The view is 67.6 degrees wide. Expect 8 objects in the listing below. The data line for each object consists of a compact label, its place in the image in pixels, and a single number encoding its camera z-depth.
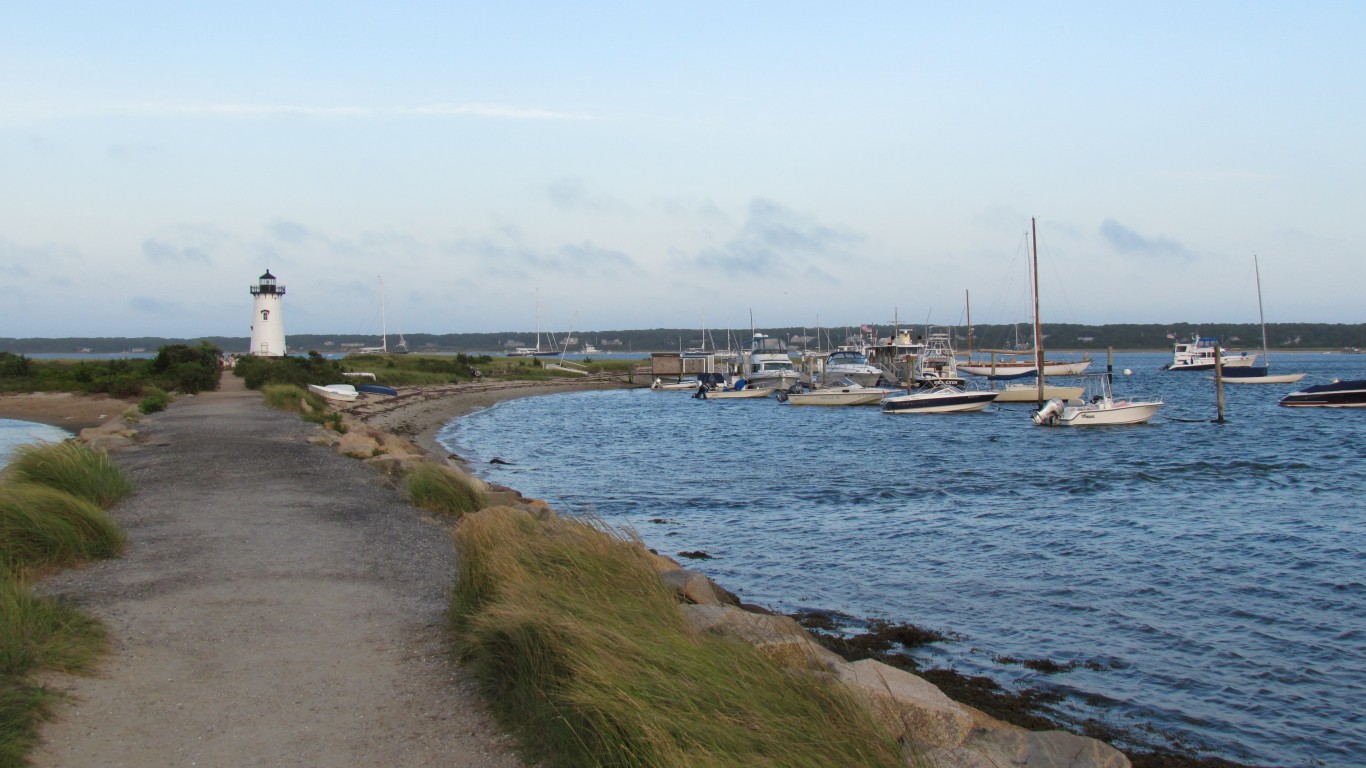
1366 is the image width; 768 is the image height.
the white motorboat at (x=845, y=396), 58.03
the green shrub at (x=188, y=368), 43.69
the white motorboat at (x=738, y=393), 68.81
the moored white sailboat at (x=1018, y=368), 74.62
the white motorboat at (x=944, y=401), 48.94
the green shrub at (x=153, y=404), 32.22
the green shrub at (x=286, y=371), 45.97
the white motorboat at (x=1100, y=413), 39.50
